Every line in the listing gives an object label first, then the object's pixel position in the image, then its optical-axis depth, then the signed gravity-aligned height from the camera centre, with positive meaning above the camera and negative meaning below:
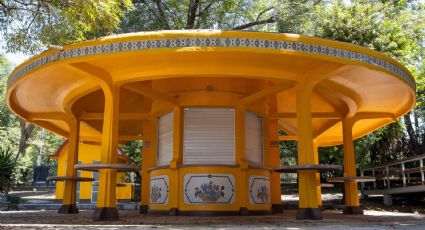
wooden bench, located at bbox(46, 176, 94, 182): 11.51 +0.63
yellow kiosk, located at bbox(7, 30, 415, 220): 7.60 +2.44
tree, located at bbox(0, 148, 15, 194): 12.60 +0.95
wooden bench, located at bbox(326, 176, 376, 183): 10.80 +0.55
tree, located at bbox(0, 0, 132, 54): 10.48 +4.53
